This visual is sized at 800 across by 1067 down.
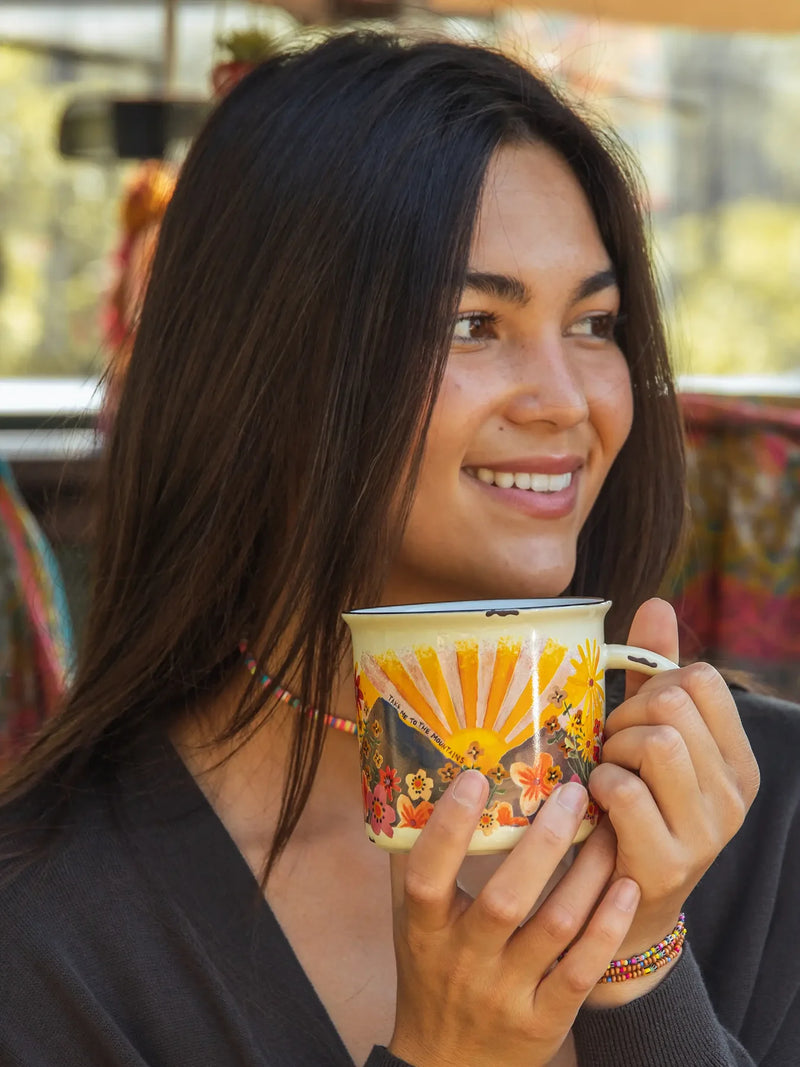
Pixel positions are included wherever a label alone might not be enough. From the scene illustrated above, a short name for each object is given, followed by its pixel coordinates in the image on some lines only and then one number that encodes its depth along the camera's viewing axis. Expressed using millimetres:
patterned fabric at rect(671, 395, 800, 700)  2822
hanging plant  2502
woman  1320
